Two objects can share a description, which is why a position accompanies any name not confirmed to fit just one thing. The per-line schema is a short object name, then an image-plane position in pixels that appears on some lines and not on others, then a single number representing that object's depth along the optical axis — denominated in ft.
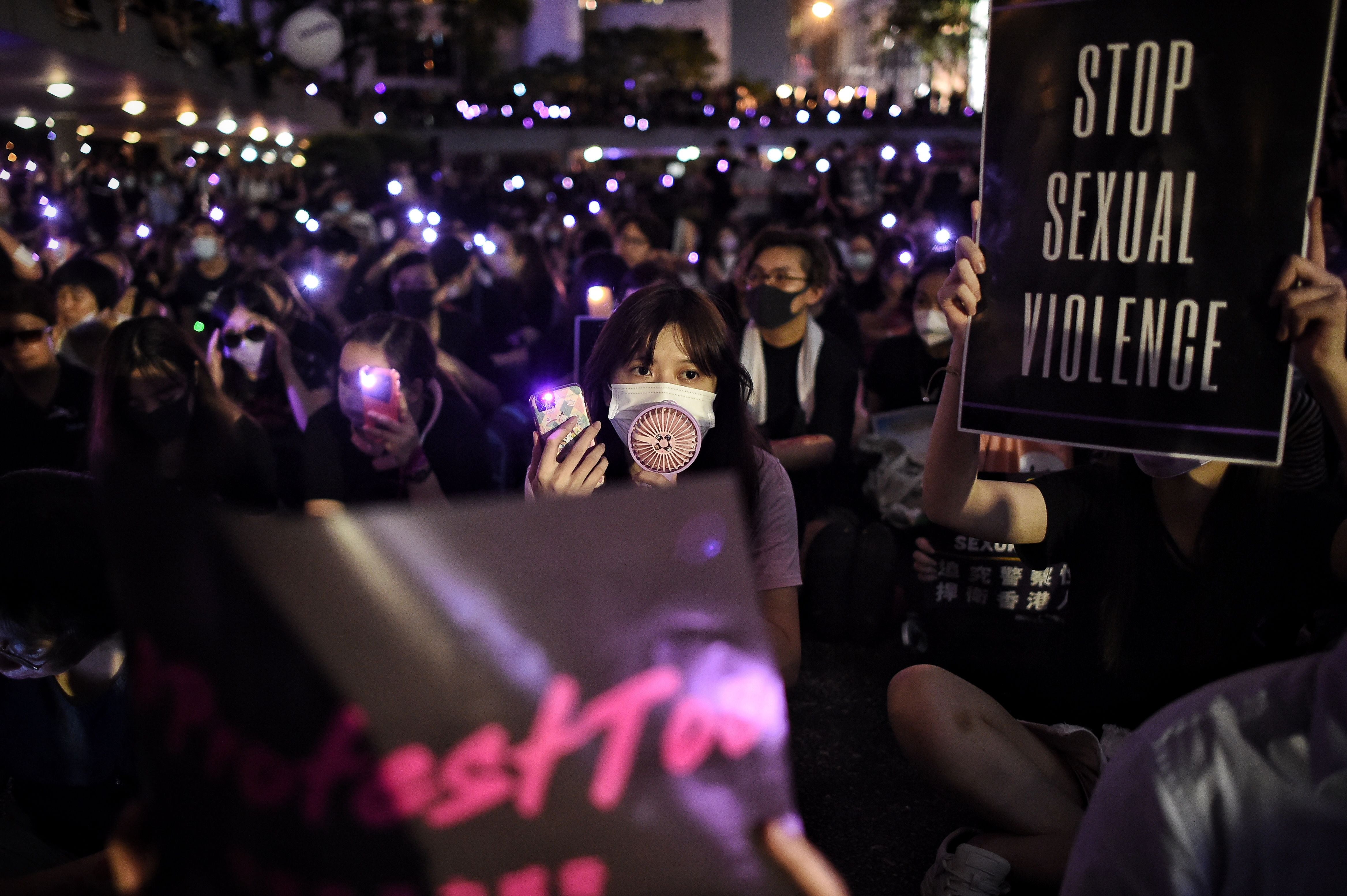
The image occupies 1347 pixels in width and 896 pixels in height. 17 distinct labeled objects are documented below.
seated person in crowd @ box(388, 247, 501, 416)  18.20
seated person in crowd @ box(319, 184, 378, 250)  33.53
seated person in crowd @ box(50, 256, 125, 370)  19.27
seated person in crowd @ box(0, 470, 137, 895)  6.49
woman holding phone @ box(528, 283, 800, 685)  8.41
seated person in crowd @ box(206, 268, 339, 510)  16.51
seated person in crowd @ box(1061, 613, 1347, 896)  3.67
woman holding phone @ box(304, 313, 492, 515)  11.85
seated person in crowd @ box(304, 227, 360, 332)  24.23
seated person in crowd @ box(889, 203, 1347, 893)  8.13
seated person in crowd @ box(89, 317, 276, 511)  11.53
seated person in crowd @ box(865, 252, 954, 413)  16.52
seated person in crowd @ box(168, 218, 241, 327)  26.04
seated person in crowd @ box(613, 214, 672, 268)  24.64
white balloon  50.65
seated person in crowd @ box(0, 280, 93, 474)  14.14
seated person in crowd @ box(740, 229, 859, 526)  15.56
